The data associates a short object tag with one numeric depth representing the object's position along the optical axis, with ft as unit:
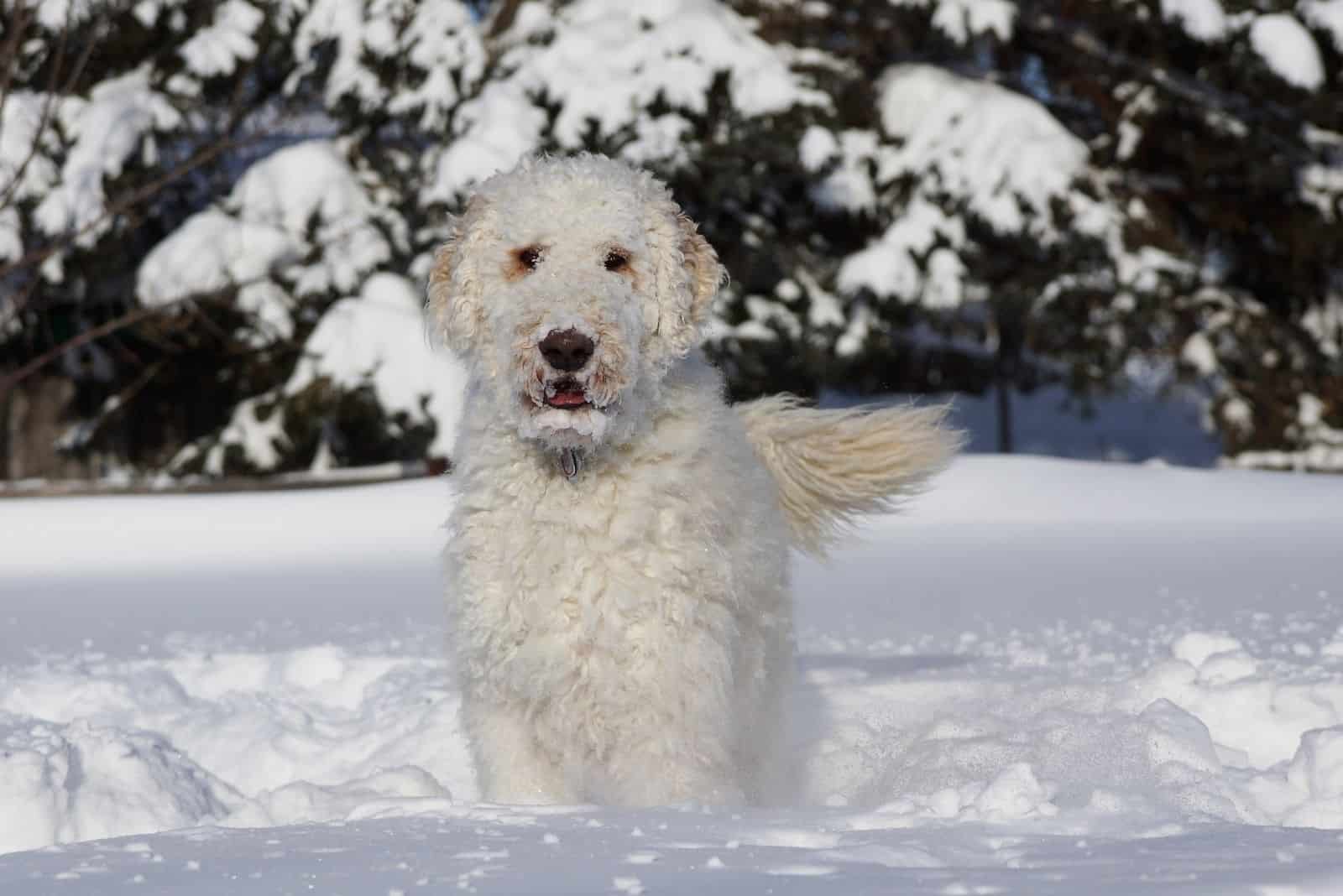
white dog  11.36
